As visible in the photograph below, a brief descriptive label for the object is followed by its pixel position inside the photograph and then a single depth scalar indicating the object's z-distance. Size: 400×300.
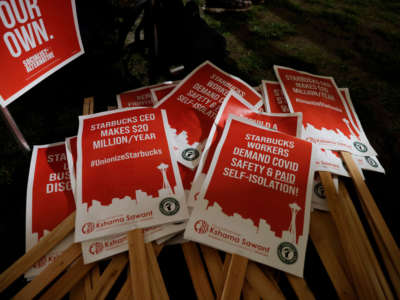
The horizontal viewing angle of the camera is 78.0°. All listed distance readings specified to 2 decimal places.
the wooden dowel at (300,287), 0.60
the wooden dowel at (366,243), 0.61
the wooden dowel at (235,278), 0.57
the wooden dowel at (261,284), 0.60
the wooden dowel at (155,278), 0.59
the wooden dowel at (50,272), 0.59
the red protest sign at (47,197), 0.68
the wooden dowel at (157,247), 0.66
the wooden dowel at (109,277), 0.61
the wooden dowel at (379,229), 0.66
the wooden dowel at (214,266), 0.61
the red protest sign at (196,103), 0.84
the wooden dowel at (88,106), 0.99
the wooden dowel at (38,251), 0.61
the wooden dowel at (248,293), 0.60
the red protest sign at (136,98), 1.01
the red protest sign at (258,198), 0.64
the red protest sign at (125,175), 0.67
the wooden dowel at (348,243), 0.61
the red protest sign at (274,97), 1.01
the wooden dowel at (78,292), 0.62
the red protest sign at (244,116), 0.82
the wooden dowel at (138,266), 0.57
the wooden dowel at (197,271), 0.60
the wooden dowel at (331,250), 0.62
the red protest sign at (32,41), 0.71
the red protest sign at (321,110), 0.89
